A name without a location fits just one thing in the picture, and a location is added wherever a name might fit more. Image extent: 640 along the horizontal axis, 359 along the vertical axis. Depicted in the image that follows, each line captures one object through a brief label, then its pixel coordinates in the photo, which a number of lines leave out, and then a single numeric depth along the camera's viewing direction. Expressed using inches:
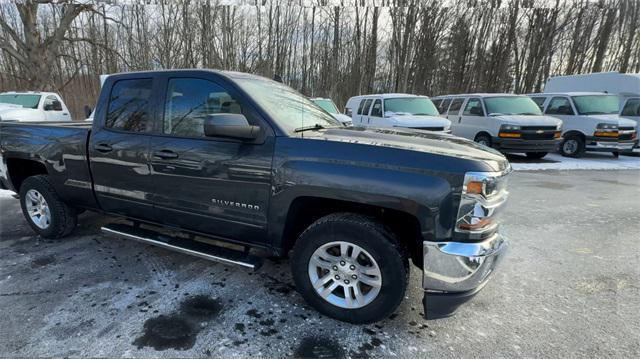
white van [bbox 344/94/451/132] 381.7
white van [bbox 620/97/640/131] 498.9
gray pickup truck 92.0
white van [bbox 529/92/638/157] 447.5
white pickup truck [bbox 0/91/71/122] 495.5
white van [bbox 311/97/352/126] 533.6
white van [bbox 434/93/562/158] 410.3
